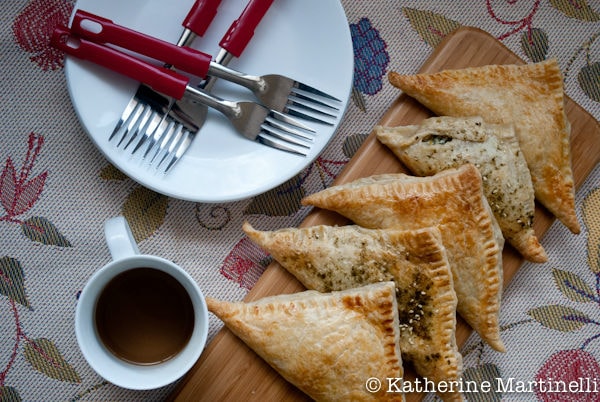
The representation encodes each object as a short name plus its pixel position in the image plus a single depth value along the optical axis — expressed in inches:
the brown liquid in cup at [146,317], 24.2
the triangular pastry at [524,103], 25.7
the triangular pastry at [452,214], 24.5
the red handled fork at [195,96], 24.6
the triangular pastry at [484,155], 25.3
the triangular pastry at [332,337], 23.7
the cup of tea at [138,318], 23.2
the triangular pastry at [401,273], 24.4
